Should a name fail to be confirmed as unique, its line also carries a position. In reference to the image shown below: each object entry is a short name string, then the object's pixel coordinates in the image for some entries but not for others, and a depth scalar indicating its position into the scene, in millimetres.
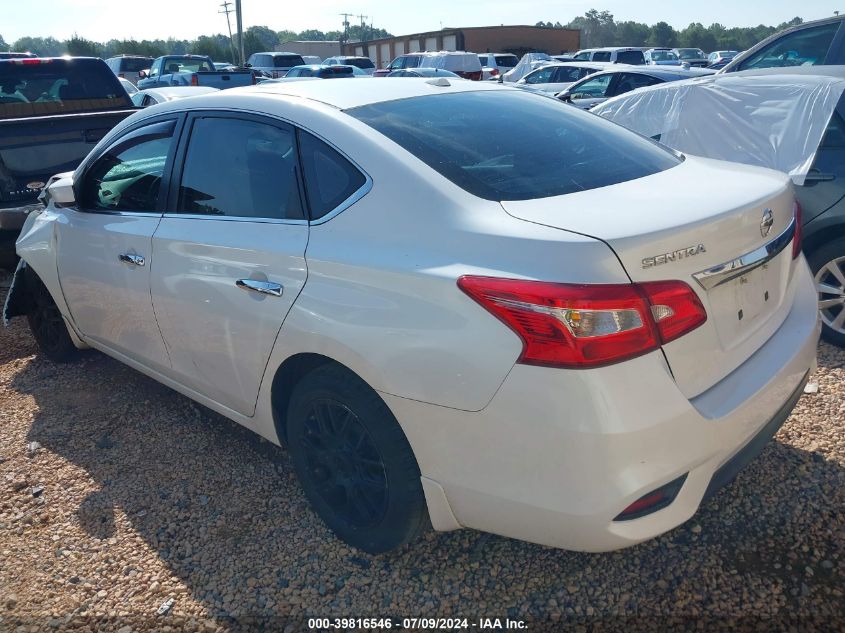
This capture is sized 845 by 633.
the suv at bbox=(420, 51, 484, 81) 24125
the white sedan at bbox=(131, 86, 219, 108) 10086
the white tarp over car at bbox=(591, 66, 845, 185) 4352
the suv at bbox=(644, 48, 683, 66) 26750
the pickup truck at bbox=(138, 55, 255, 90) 17794
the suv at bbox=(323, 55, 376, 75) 28594
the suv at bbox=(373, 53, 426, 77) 26281
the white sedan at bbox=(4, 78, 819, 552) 1882
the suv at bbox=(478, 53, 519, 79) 29078
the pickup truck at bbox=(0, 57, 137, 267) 5879
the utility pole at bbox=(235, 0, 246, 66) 34312
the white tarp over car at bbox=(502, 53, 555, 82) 23464
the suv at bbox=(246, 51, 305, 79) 27578
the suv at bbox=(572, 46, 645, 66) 21002
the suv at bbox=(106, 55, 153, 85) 28094
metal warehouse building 42031
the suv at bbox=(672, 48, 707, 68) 30803
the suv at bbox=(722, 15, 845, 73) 6027
